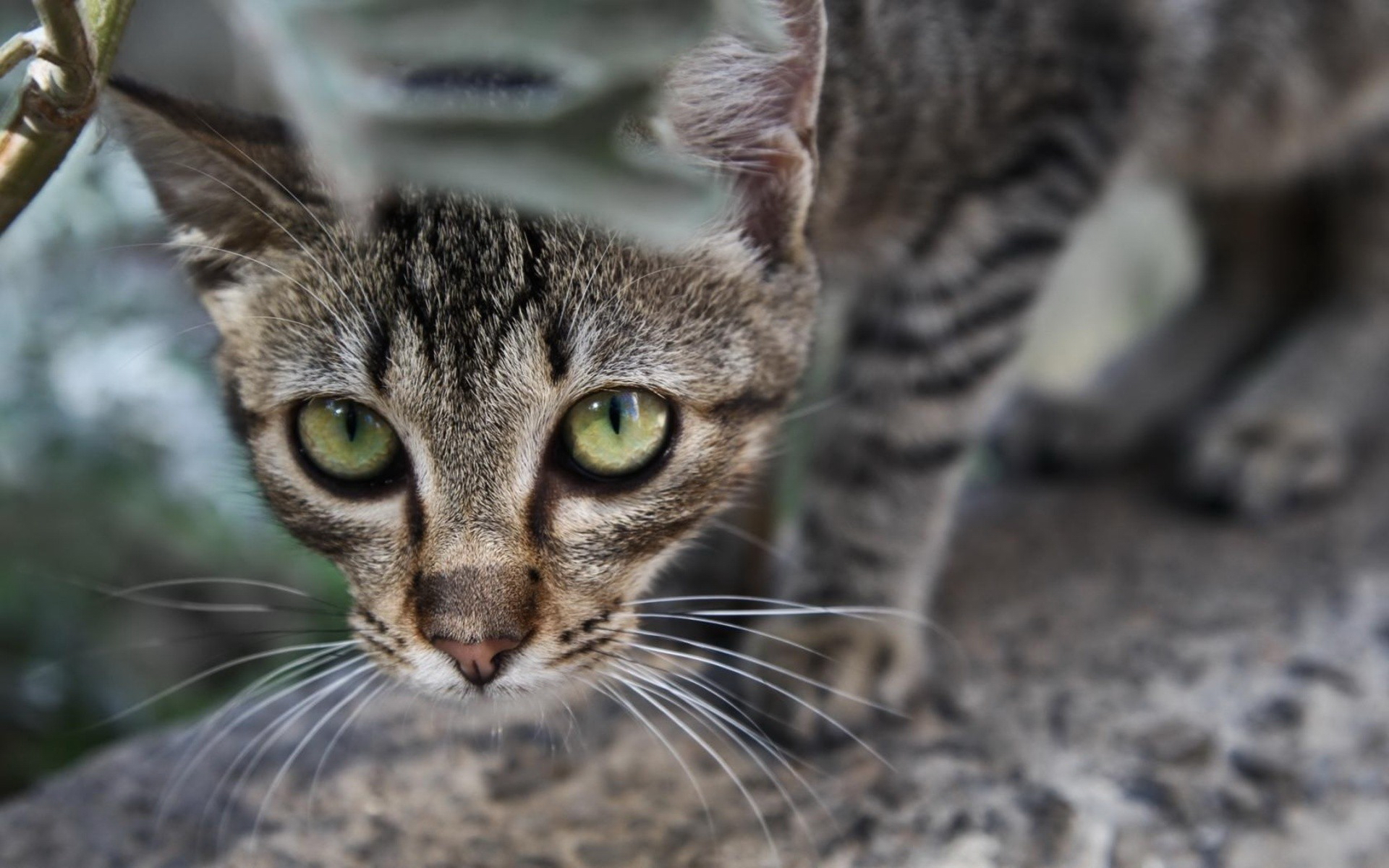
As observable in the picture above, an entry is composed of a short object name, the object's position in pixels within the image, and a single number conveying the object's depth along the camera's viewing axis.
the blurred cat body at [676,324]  0.40
